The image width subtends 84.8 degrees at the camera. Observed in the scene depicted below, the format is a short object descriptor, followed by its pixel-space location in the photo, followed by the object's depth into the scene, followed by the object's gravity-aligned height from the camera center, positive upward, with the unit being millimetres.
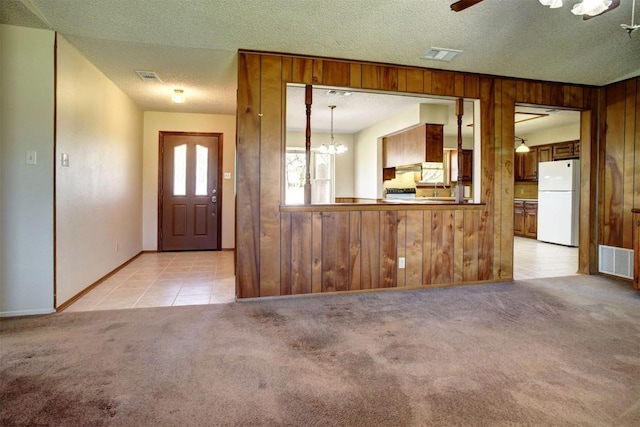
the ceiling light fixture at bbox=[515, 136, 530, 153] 7438 +1310
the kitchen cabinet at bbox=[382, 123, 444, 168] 5477 +1071
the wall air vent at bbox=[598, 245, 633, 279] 4176 -612
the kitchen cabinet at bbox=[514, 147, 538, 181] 8102 +1074
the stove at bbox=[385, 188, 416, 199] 7430 +355
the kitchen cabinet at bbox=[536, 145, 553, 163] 7645 +1282
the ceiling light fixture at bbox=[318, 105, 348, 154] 6578 +1134
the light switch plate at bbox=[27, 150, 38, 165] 2875 +399
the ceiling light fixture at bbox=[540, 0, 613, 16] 1785 +1064
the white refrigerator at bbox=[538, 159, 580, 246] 6750 +196
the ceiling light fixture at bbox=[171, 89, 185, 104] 4625 +1527
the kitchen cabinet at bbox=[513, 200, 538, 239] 7848 -172
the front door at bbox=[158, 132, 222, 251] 6035 +286
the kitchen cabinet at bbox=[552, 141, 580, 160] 7066 +1268
